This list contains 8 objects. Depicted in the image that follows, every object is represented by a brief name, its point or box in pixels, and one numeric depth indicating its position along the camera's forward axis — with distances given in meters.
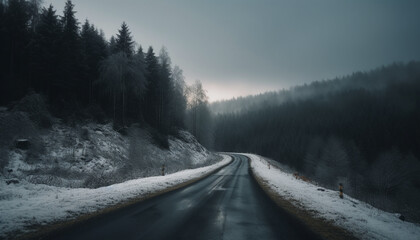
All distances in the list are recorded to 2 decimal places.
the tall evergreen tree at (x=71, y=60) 29.44
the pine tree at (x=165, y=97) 42.44
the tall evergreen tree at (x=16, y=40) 29.24
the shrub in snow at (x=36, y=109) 23.09
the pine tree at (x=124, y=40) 35.03
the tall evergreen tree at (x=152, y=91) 41.78
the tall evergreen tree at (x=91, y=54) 34.16
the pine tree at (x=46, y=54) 28.50
